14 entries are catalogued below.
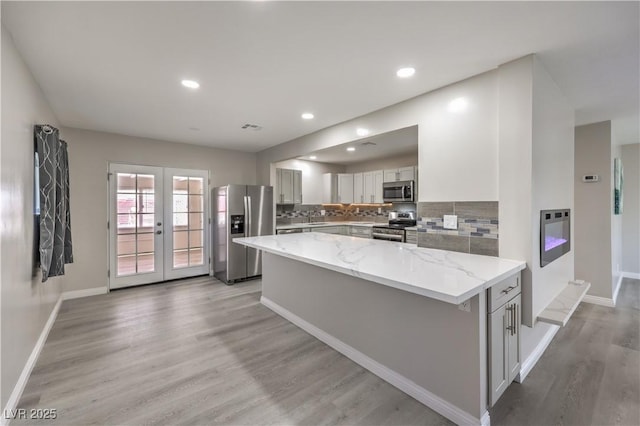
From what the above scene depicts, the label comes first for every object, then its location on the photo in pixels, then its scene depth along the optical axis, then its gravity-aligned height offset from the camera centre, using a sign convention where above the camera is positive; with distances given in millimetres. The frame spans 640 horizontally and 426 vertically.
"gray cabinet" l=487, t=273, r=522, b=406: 1766 -823
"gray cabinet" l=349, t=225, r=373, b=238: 5932 -410
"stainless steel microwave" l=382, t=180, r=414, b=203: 5160 +396
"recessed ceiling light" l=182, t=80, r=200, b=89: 2547 +1190
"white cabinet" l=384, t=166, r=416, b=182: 5198 +736
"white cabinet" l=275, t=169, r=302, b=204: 5703 +540
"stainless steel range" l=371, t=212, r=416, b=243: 5137 -305
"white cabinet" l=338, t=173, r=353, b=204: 6465 +556
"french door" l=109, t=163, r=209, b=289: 4488 -205
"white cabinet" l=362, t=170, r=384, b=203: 5855 +550
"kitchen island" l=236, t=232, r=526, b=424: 1685 -775
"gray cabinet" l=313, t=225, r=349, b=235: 6119 -388
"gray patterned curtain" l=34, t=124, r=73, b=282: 2425 +83
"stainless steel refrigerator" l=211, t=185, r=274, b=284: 4879 -236
